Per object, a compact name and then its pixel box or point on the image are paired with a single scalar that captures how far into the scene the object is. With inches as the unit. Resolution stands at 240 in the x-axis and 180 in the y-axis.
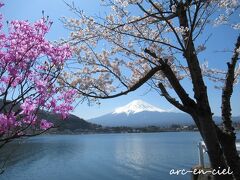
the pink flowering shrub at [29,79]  147.7
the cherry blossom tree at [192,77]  178.5
